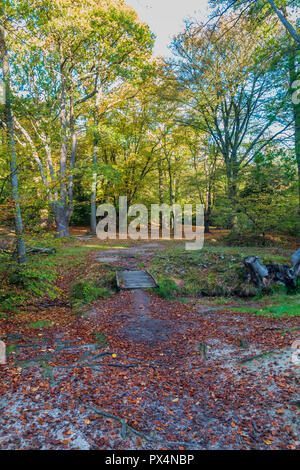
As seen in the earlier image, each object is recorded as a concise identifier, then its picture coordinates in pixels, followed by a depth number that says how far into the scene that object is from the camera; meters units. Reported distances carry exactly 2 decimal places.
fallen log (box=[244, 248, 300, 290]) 9.37
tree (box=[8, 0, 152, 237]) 10.66
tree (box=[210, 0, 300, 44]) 6.86
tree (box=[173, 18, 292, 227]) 14.84
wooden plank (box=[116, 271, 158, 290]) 8.87
